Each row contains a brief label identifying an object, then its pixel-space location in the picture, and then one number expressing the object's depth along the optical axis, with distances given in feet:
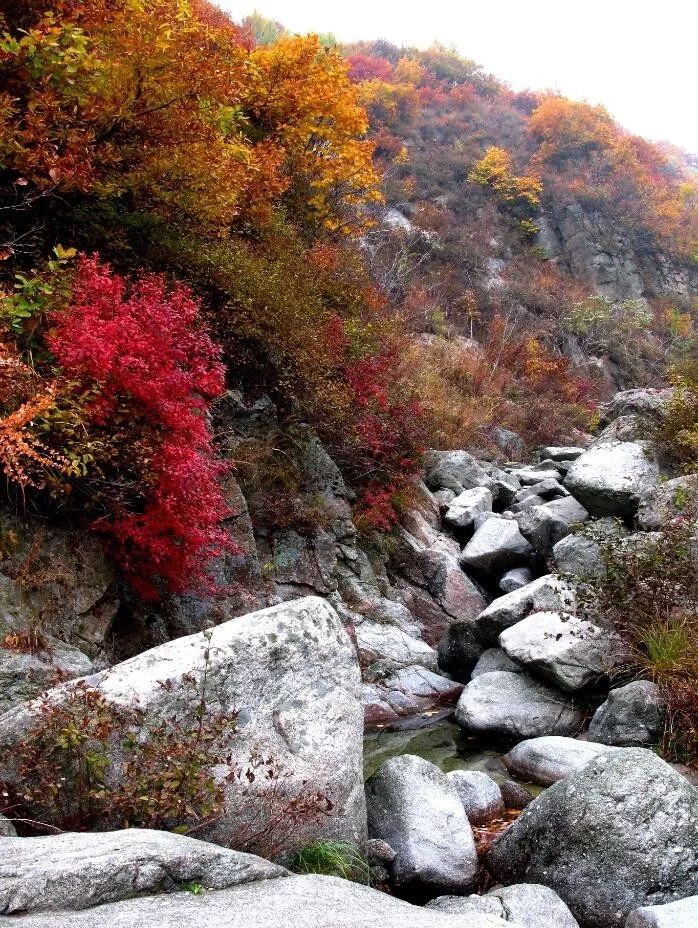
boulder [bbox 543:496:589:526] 36.02
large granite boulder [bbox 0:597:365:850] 13.30
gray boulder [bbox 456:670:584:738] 24.81
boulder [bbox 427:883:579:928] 13.32
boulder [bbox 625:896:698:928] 11.61
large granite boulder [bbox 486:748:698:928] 14.26
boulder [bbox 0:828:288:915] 8.52
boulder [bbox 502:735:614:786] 20.82
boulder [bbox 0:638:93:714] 15.38
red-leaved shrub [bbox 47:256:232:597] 19.56
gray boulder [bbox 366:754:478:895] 15.48
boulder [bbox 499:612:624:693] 24.98
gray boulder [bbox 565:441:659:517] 32.83
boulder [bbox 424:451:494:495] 49.96
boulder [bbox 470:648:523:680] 28.81
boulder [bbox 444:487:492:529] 43.59
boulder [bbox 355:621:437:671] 30.78
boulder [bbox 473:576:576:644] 27.99
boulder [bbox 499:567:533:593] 36.73
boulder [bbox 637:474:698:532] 28.86
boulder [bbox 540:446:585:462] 61.16
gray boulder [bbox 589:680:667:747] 21.94
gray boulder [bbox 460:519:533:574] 37.83
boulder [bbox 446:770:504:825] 19.01
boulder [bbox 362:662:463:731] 27.37
